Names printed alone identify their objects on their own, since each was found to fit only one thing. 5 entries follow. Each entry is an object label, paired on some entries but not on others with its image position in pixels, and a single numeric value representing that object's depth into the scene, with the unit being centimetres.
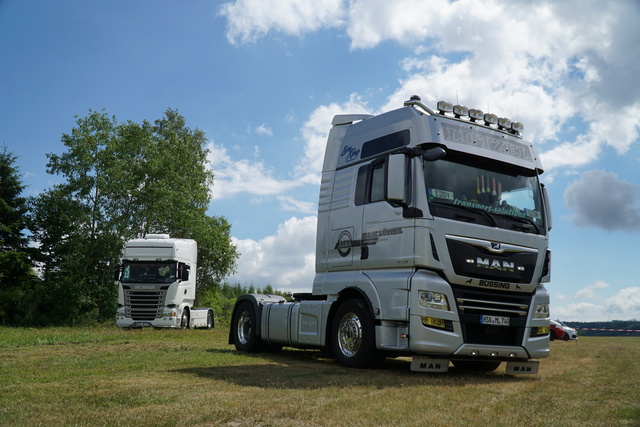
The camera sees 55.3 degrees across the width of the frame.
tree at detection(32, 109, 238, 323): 3684
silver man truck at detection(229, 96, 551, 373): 895
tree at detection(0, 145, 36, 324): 3594
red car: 3022
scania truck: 2502
